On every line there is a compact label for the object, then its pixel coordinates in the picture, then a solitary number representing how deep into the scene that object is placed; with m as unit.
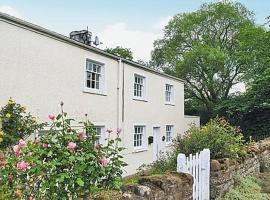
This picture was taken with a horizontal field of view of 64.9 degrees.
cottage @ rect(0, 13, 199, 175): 6.42
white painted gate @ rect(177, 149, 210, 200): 4.23
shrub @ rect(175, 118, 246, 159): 5.67
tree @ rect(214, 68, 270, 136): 15.22
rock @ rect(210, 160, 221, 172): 5.02
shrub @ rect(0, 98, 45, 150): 5.62
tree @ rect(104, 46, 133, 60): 24.58
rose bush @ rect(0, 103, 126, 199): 2.27
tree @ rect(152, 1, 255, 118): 18.66
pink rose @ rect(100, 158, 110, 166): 2.57
